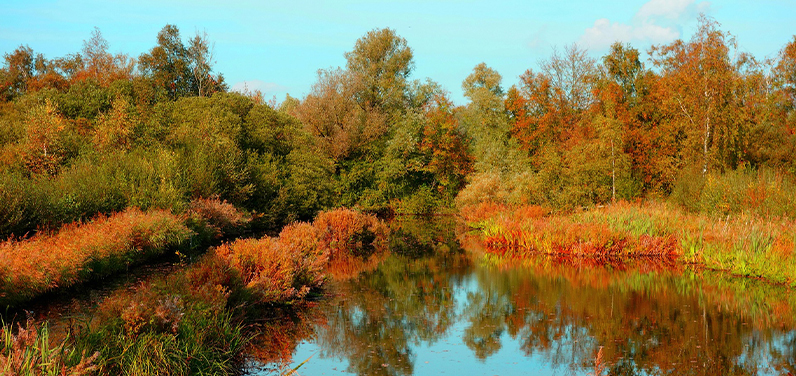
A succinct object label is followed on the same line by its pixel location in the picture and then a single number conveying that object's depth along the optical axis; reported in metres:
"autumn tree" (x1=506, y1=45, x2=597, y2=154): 39.06
